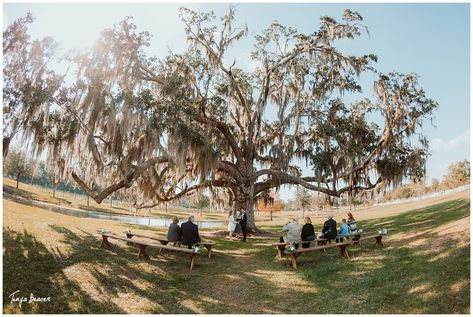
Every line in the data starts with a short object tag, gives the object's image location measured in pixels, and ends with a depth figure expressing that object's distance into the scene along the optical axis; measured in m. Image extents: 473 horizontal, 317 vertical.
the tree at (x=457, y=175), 56.62
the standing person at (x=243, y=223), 16.74
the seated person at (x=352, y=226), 13.72
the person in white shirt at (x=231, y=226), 17.37
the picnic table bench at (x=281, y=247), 12.00
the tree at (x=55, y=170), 15.27
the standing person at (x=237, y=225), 17.48
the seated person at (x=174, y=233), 12.16
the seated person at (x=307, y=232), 12.64
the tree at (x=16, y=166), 47.44
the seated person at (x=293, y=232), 12.24
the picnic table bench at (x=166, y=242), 11.86
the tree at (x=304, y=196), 45.61
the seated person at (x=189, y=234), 11.57
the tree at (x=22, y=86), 12.94
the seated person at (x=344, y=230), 13.27
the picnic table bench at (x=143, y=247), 10.53
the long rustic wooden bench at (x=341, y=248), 10.80
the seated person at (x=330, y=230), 12.83
